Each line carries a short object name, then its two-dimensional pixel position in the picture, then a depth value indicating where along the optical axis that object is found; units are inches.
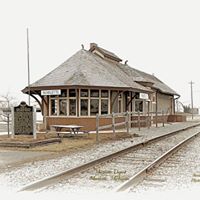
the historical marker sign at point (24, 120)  575.8
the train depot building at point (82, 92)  828.6
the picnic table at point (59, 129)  654.5
